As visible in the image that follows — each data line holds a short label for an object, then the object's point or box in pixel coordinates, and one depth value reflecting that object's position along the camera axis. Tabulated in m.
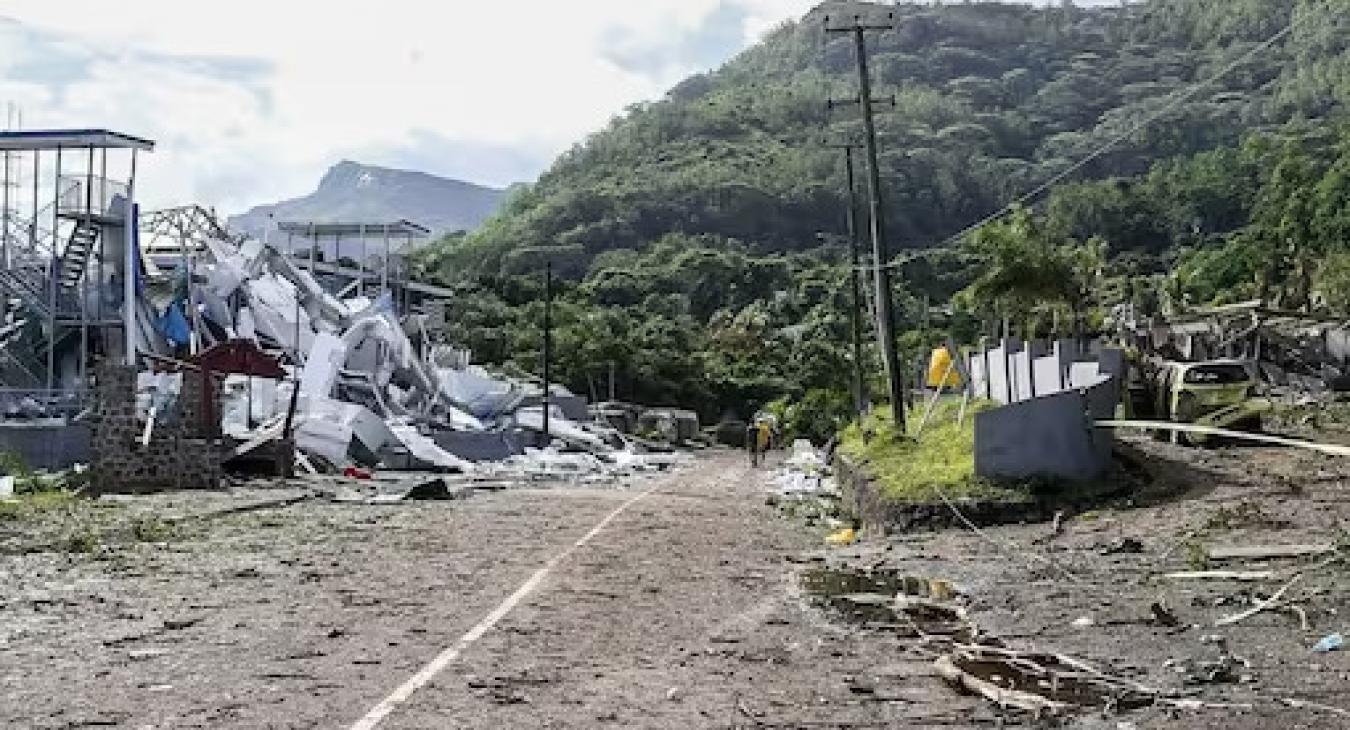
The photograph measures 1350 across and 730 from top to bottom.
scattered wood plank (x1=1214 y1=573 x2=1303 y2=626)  10.40
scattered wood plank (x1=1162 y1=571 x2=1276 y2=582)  12.02
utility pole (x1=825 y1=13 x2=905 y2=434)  33.25
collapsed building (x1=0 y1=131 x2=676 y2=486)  33.19
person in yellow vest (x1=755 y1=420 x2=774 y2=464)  57.53
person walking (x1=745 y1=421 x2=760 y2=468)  55.22
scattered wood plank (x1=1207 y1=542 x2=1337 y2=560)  12.55
